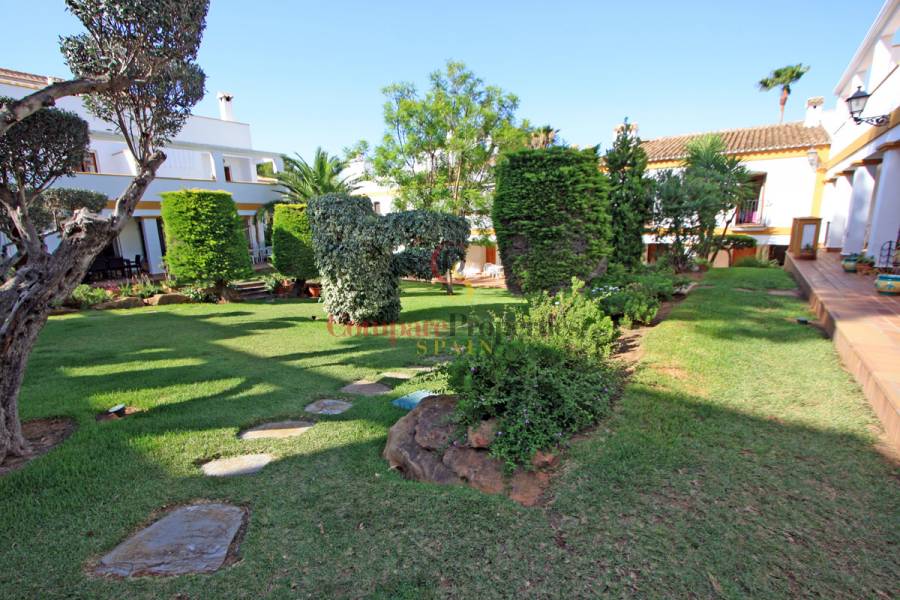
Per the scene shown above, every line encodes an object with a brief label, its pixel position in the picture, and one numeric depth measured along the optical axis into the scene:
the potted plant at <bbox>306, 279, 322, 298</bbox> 16.00
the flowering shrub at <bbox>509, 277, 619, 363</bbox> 4.40
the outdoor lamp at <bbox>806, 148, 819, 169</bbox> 18.11
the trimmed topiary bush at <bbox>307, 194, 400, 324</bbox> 8.80
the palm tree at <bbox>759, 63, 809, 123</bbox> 31.39
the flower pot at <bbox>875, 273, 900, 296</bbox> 6.55
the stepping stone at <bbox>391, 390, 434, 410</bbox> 4.75
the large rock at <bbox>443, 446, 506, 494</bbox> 2.95
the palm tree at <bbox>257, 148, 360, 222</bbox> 20.42
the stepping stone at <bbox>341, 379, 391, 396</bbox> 5.47
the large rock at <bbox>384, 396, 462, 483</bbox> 3.16
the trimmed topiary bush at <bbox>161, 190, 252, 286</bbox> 12.97
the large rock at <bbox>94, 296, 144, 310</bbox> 12.11
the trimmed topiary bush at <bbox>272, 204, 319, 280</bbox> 15.67
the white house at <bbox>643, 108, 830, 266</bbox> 18.75
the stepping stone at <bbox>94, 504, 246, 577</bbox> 2.38
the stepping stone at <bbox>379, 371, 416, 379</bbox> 6.16
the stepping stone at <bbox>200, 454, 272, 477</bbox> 3.46
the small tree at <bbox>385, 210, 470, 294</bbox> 8.25
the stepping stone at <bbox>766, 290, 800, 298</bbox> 8.00
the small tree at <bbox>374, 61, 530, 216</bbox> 16.53
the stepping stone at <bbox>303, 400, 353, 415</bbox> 4.83
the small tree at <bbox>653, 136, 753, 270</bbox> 11.24
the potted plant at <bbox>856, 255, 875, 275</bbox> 8.74
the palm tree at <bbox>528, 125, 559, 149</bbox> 12.15
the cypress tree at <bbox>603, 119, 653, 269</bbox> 10.34
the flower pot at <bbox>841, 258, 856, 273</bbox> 9.06
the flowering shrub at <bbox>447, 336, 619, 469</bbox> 3.11
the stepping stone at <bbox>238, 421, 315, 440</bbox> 4.18
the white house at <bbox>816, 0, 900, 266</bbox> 9.37
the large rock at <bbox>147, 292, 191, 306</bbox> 12.92
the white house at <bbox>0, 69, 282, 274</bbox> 16.80
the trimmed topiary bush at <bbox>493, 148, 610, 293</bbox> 8.17
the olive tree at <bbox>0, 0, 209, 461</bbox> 3.68
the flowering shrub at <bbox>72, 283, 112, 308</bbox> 11.92
